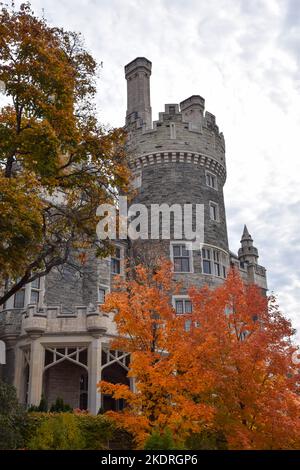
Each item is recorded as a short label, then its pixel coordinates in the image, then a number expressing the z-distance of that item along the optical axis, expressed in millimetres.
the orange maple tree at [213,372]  13477
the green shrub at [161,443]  10844
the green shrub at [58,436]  14203
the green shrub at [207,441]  14882
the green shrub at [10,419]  14219
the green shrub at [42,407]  19300
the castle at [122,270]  22453
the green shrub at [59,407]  19703
